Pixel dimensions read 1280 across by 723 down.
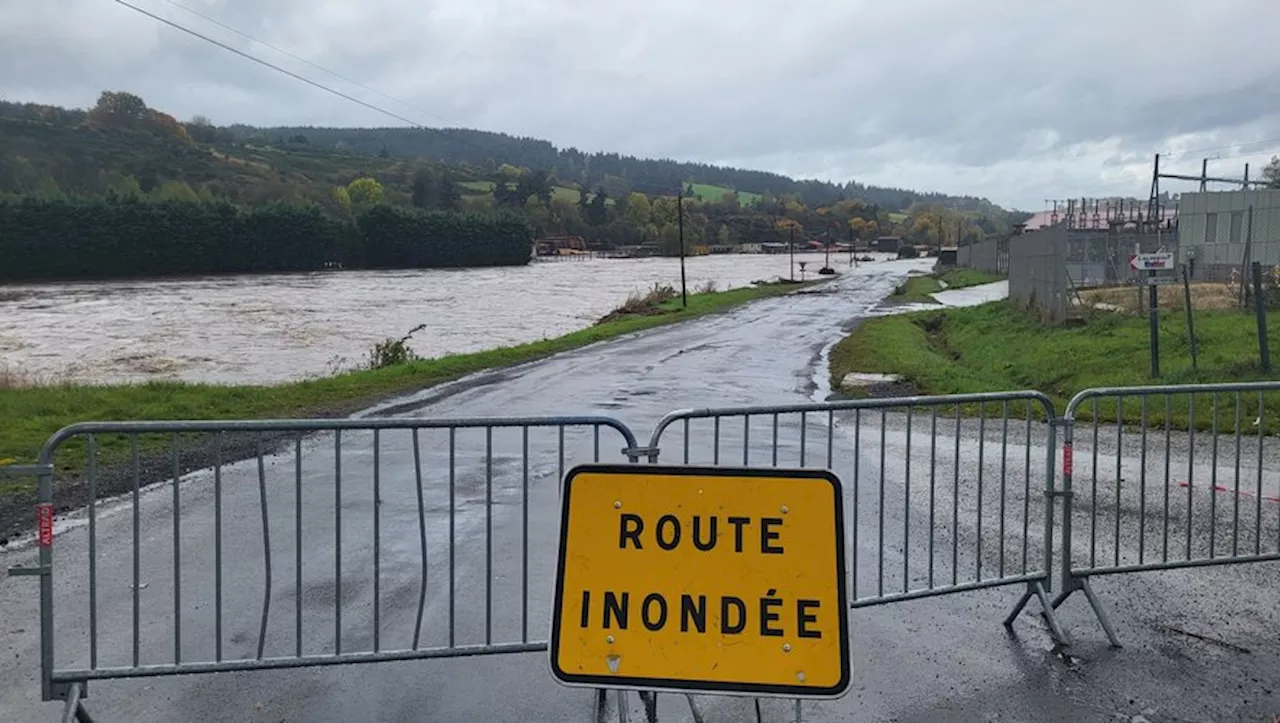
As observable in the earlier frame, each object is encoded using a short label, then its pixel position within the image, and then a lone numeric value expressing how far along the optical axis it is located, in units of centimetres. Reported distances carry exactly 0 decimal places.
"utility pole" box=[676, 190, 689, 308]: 4459
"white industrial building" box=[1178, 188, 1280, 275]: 2725
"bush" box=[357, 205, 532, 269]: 10031
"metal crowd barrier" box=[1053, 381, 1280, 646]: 596
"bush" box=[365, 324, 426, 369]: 2348
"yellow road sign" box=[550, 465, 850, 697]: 328
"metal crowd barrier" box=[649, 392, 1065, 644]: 565
